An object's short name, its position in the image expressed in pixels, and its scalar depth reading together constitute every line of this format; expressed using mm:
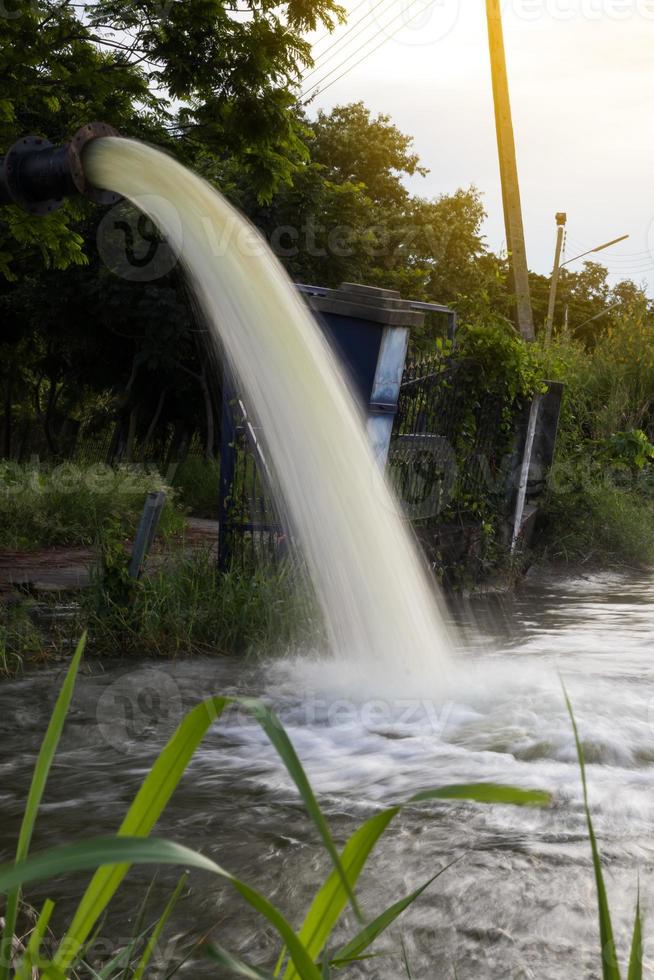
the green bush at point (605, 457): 9594
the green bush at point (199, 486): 13008
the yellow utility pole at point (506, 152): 14602
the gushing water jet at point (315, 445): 4621
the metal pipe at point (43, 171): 3420
